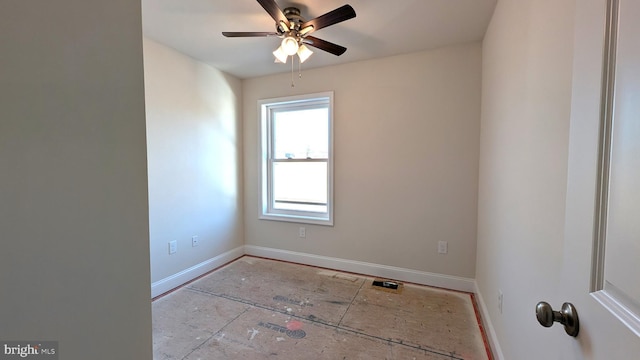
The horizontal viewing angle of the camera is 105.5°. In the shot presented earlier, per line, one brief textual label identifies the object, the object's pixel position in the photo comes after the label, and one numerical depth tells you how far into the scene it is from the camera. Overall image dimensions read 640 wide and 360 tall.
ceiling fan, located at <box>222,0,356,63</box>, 1.55
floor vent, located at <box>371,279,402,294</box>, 2.48
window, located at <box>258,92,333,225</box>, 3.07
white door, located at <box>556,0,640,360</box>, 0.41
